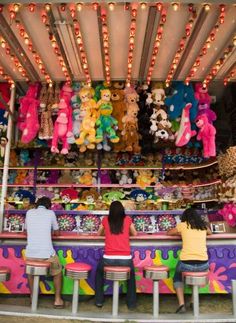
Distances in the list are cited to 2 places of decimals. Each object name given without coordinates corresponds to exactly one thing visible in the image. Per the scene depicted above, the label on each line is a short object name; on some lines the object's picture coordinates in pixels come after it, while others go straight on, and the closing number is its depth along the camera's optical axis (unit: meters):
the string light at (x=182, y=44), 3.76
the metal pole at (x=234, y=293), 4.10
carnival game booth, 4.05
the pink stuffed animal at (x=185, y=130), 5.55
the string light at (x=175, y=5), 3.58
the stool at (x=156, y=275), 3.99
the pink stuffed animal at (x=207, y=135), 5.57
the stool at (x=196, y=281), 3.89
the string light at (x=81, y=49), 3.98
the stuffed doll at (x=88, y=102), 5.56
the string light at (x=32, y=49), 4.06
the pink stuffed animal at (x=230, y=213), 4.91
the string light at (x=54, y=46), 3.82
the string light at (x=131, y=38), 3.72
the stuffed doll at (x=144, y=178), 6.90
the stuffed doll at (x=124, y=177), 6.99
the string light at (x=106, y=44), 3.80
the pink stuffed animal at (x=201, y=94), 5.68
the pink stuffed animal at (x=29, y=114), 5.56
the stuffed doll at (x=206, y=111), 5.68
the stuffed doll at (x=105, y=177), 7.03
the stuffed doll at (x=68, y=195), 6.76
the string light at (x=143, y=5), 3.59
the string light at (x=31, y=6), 3.62
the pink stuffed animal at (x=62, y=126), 5.50
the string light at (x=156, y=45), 3.93
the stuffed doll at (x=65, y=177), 7.08
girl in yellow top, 4.08
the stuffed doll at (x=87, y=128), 5.46
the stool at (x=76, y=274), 3.99
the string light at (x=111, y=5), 3.60
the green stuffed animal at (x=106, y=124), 5.47
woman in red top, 4.14
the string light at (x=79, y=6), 3.59
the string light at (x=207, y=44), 3.75
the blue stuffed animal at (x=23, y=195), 6.89
